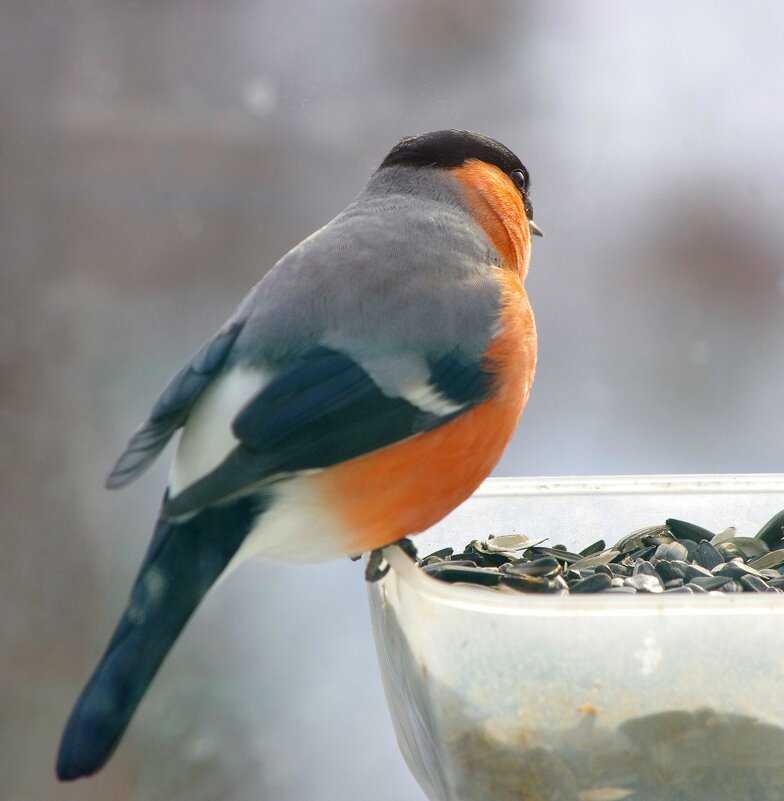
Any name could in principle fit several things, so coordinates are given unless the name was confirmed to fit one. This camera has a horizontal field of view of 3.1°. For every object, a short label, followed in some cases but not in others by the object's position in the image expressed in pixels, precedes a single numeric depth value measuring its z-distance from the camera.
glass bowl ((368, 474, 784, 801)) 3.34
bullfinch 3.36
